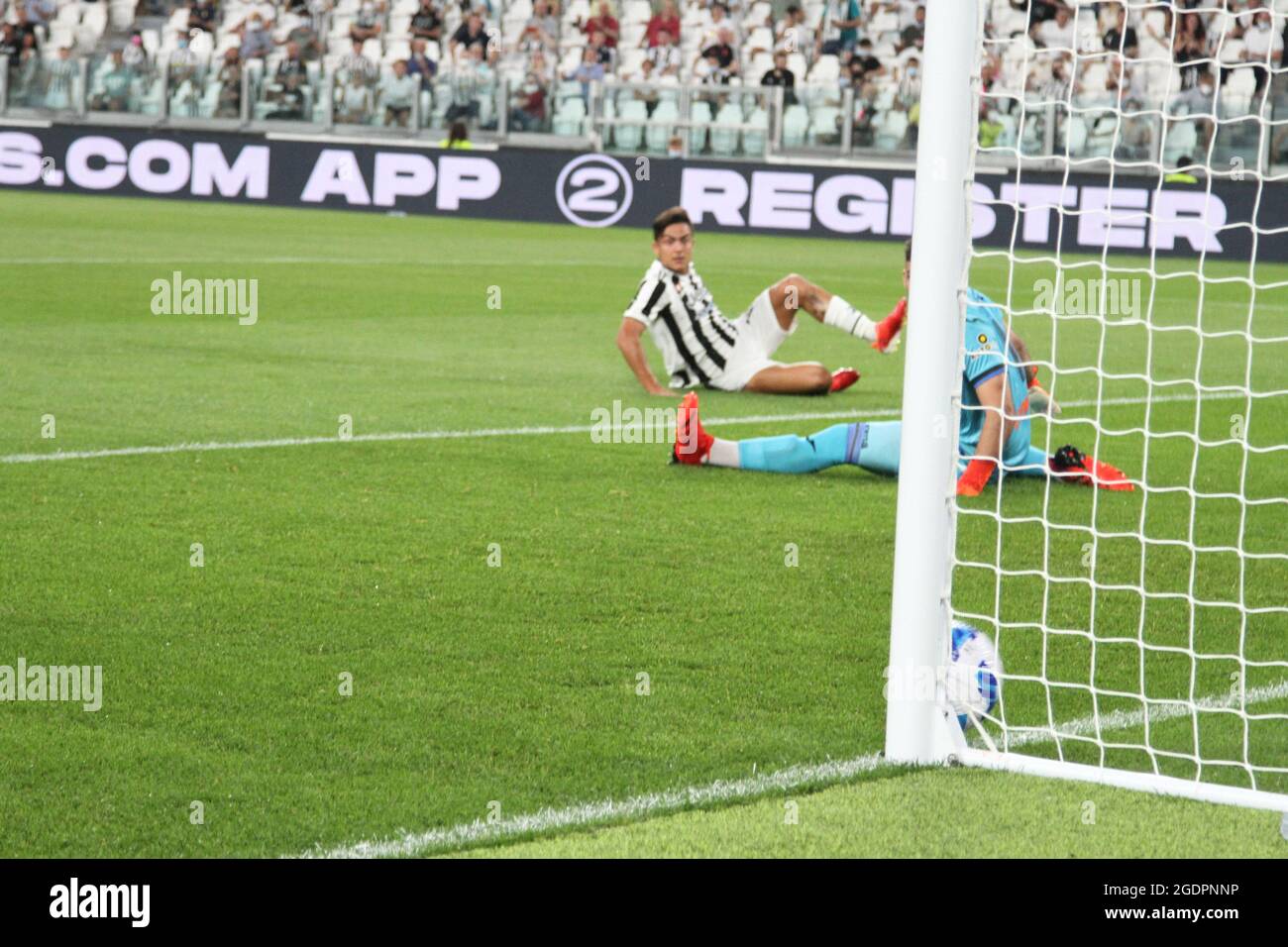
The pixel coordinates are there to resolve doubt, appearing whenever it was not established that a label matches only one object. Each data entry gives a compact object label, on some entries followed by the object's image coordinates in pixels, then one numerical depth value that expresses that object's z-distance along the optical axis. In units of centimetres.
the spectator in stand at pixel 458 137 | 2295
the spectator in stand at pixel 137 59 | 2373
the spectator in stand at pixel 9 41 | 2545
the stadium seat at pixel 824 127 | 2225
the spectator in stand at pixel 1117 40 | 2054
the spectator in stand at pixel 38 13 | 2612
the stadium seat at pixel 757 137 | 2191
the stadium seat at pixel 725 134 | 2180
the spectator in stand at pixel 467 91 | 2338
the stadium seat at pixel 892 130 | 2206
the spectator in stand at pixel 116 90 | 2367
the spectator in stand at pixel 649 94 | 2217
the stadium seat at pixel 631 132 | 2209
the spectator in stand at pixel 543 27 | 2575
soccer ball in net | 394
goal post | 372
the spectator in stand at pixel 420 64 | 2475
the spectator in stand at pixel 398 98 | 2345
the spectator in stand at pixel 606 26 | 2572
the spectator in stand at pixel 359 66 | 2345
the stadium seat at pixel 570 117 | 2262
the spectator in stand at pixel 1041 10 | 1958
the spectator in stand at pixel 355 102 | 2333
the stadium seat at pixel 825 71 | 2452
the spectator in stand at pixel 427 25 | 2611
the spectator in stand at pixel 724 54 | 2508
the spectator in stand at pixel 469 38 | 2562
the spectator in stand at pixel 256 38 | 2577
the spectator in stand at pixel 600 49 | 2548
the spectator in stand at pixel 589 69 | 2503
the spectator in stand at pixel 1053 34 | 2230
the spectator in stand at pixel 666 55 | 2519
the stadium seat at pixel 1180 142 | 2003
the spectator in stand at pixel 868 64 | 2386
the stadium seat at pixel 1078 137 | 2000
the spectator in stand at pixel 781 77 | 2419
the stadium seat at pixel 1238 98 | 1902
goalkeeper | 662
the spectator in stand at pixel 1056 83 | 2017
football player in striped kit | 966
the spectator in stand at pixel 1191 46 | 1899
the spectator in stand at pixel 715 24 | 2527
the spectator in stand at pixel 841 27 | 2497
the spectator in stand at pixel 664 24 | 2553
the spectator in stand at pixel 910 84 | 2230
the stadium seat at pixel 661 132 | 2198
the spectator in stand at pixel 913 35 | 2452
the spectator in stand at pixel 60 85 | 2358
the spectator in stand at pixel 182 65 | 2356
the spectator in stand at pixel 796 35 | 2512
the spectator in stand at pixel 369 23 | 2592
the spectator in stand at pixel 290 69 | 2336
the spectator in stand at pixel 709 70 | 2497
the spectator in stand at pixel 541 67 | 2422
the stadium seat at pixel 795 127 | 2217
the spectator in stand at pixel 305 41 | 2600
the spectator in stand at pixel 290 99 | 2330
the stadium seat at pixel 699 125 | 2189
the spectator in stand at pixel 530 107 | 2298
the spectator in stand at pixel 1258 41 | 1841
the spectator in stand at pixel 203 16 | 2639
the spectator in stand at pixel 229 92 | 2336
